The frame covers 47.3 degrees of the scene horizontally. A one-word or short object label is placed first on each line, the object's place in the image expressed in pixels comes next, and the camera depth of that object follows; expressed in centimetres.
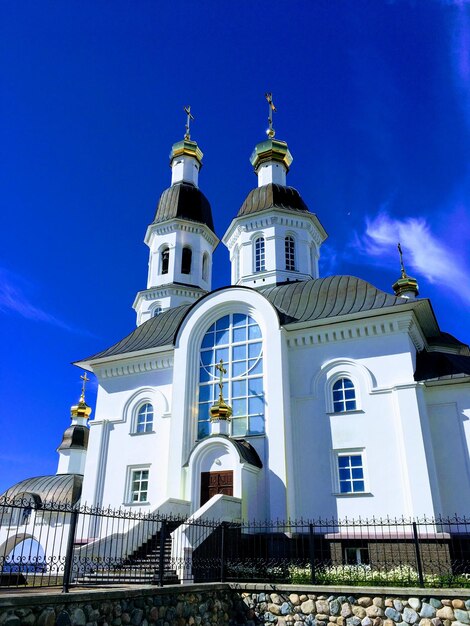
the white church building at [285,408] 1457
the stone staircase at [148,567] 866
